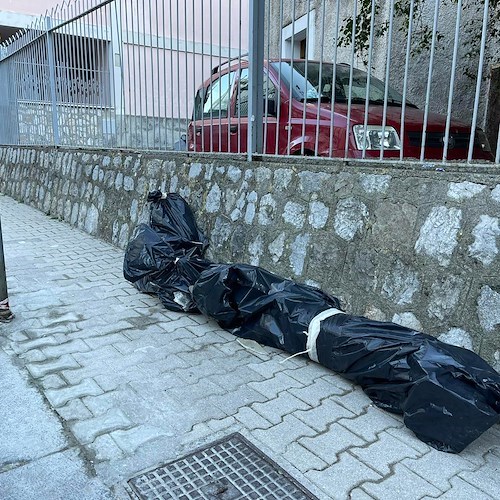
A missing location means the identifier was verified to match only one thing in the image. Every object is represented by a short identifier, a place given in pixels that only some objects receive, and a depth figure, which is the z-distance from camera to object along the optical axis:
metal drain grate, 1.85
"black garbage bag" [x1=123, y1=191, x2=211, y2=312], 3.75
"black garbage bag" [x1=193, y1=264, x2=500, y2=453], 2.10
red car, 3.56
